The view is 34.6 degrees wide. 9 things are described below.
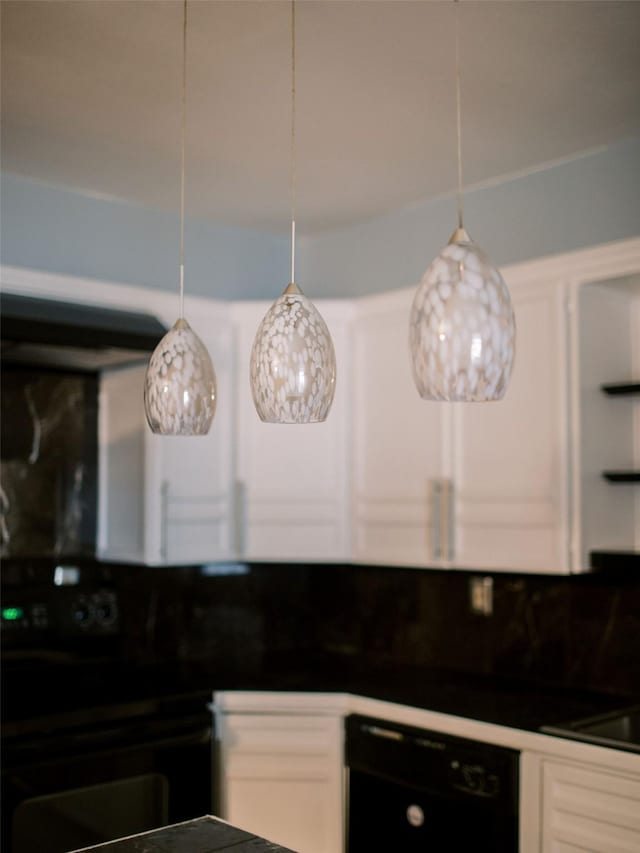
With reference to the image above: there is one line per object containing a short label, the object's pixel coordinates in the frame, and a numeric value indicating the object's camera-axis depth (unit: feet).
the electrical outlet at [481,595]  12.05
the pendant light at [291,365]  5.92
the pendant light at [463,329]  5.01
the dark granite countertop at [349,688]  10.16
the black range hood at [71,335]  10.46
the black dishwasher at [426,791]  9.53
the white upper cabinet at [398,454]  10.45
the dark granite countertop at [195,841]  6.13
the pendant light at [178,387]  6.57
